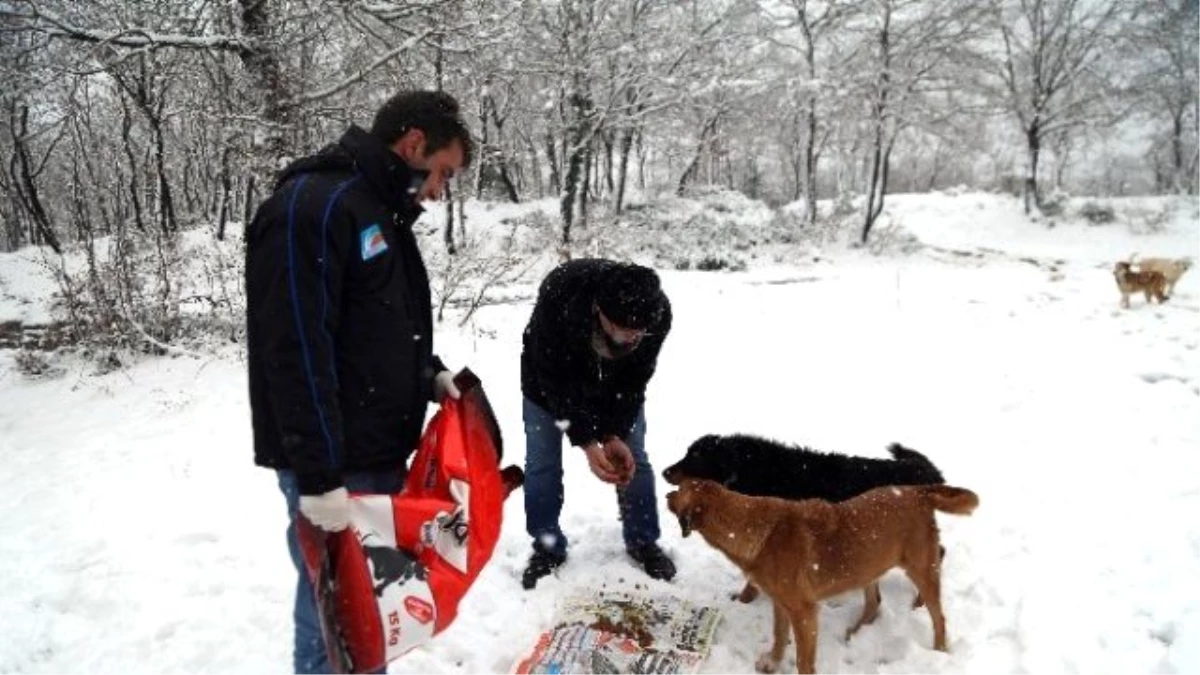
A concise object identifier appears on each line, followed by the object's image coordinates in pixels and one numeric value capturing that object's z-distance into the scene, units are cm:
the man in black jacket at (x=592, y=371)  298
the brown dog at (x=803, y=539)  311
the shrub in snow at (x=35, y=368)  818
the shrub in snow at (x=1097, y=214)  2344
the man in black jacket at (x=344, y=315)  195
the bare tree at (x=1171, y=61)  2373
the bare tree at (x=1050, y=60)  2247
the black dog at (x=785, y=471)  369
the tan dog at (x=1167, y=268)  1068
